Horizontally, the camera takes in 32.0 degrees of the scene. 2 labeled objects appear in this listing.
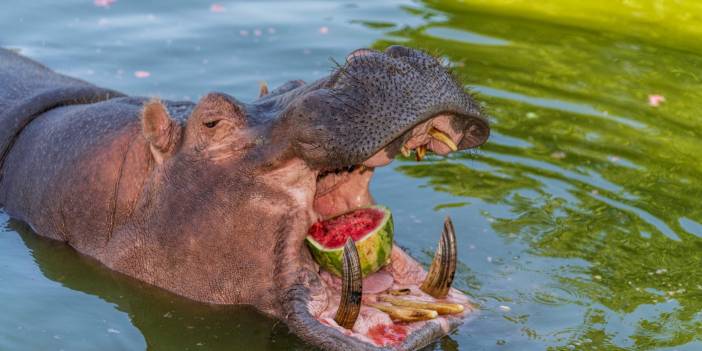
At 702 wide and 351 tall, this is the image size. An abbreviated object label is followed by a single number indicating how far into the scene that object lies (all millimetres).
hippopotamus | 5930
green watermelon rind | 6332
